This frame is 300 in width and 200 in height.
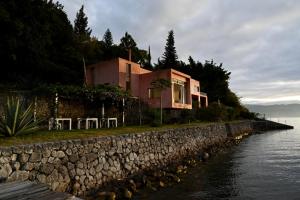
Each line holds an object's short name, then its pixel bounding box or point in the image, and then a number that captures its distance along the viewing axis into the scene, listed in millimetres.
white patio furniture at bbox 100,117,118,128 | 22156
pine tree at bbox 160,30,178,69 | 67312
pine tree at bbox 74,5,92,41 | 68875
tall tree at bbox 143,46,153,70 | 59975
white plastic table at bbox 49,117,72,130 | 18373
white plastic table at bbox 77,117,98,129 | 20172
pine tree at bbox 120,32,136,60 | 57281
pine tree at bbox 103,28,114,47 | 72625
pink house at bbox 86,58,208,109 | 31812
